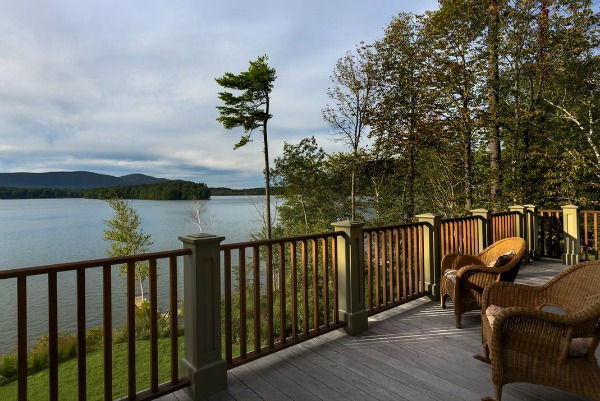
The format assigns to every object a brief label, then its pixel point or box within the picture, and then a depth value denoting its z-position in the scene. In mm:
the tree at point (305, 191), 19016
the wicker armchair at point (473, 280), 3047
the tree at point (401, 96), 10981
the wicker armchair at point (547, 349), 1656
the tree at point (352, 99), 13188
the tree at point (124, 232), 18688
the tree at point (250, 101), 18469
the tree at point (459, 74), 8648
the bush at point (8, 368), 9437
